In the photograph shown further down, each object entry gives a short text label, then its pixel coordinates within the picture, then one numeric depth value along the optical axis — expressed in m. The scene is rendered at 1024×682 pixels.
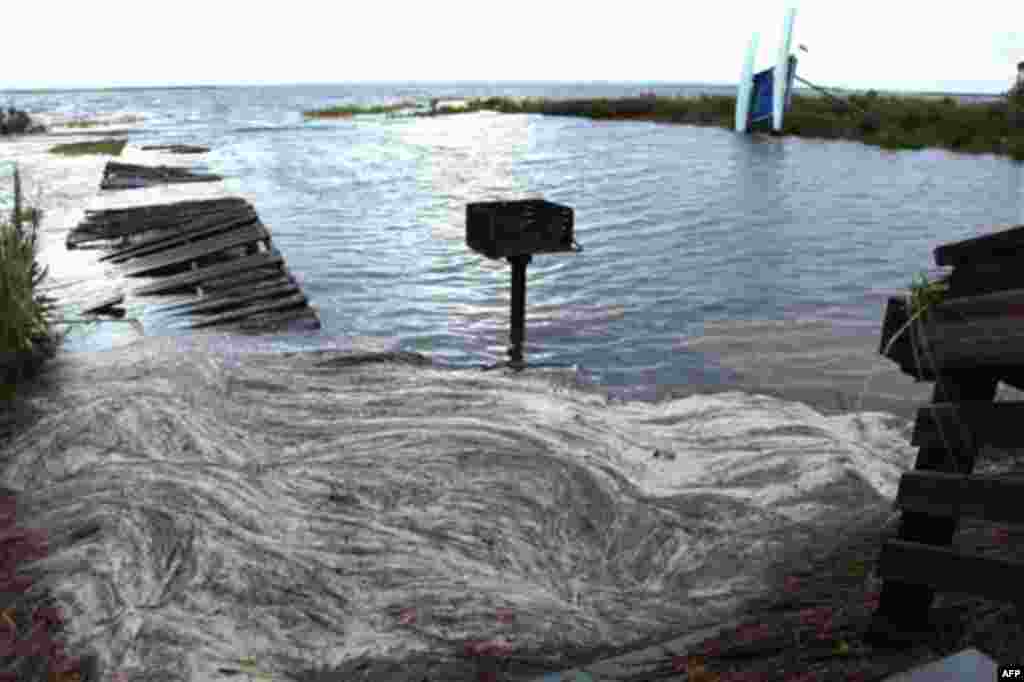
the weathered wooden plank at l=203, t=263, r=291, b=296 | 15.83
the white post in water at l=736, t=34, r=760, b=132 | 69.62
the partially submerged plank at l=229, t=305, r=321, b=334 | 13.59
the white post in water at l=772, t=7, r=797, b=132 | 67.12
